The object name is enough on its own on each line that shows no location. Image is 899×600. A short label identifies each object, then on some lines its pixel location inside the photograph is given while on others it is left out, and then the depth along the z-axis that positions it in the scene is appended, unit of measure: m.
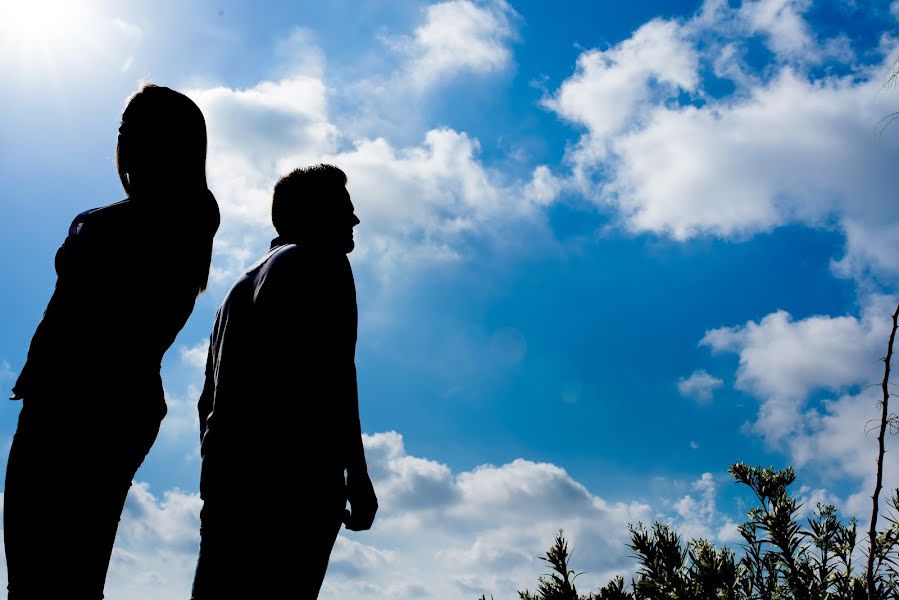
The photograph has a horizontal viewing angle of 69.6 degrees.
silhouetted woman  2.28
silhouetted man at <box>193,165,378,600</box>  2.19
